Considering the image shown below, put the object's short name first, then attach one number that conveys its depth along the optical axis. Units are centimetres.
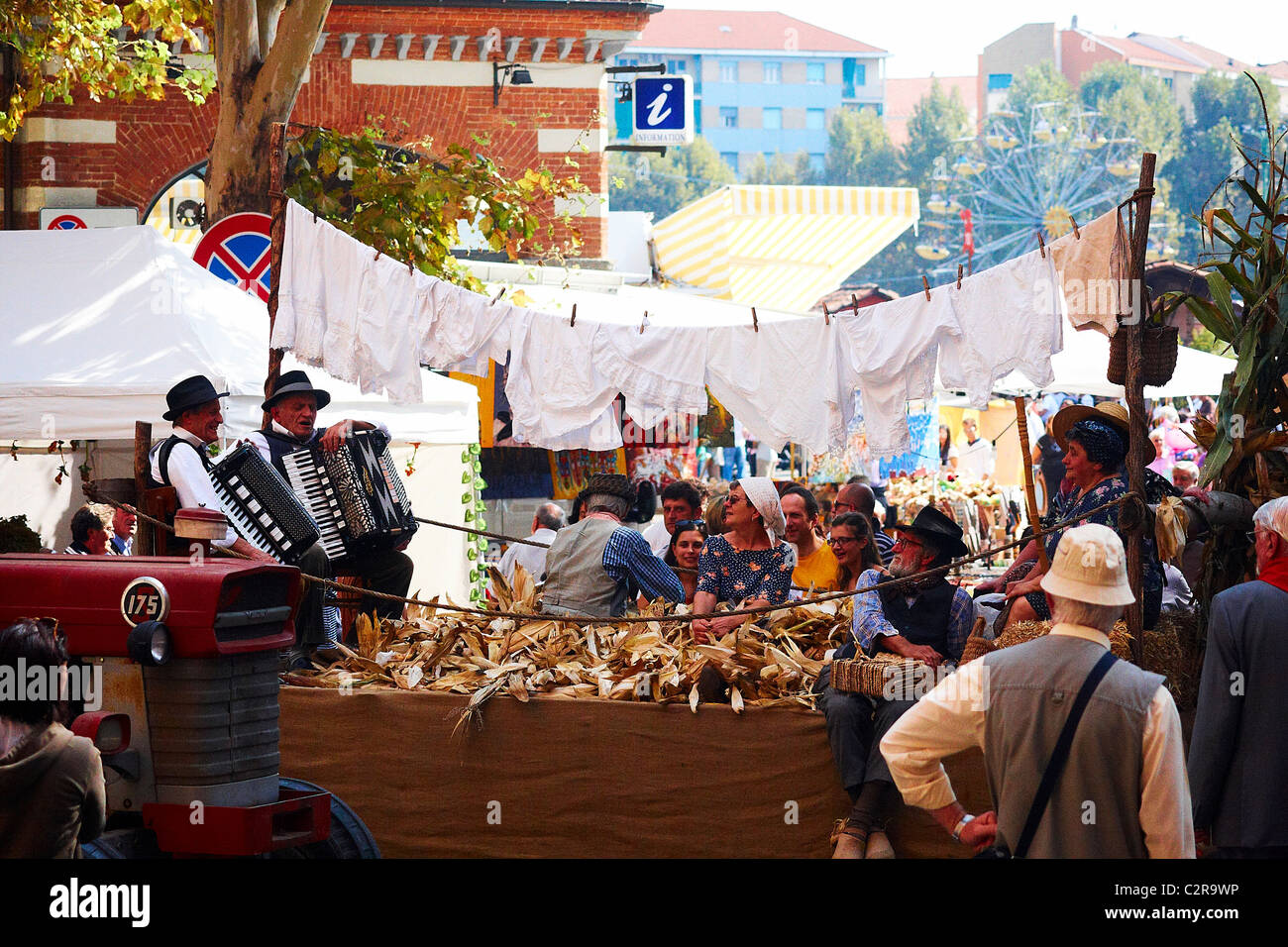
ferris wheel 9431
